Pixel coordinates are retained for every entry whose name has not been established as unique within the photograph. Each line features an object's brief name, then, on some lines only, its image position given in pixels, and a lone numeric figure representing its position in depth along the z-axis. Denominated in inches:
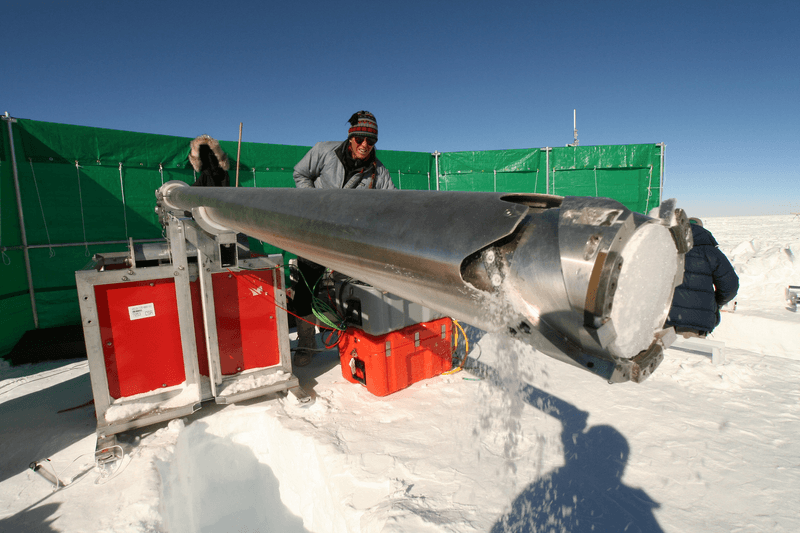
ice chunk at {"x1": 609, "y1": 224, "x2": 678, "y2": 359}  22.8
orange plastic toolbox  123.6
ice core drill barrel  22.3
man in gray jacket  118.6
